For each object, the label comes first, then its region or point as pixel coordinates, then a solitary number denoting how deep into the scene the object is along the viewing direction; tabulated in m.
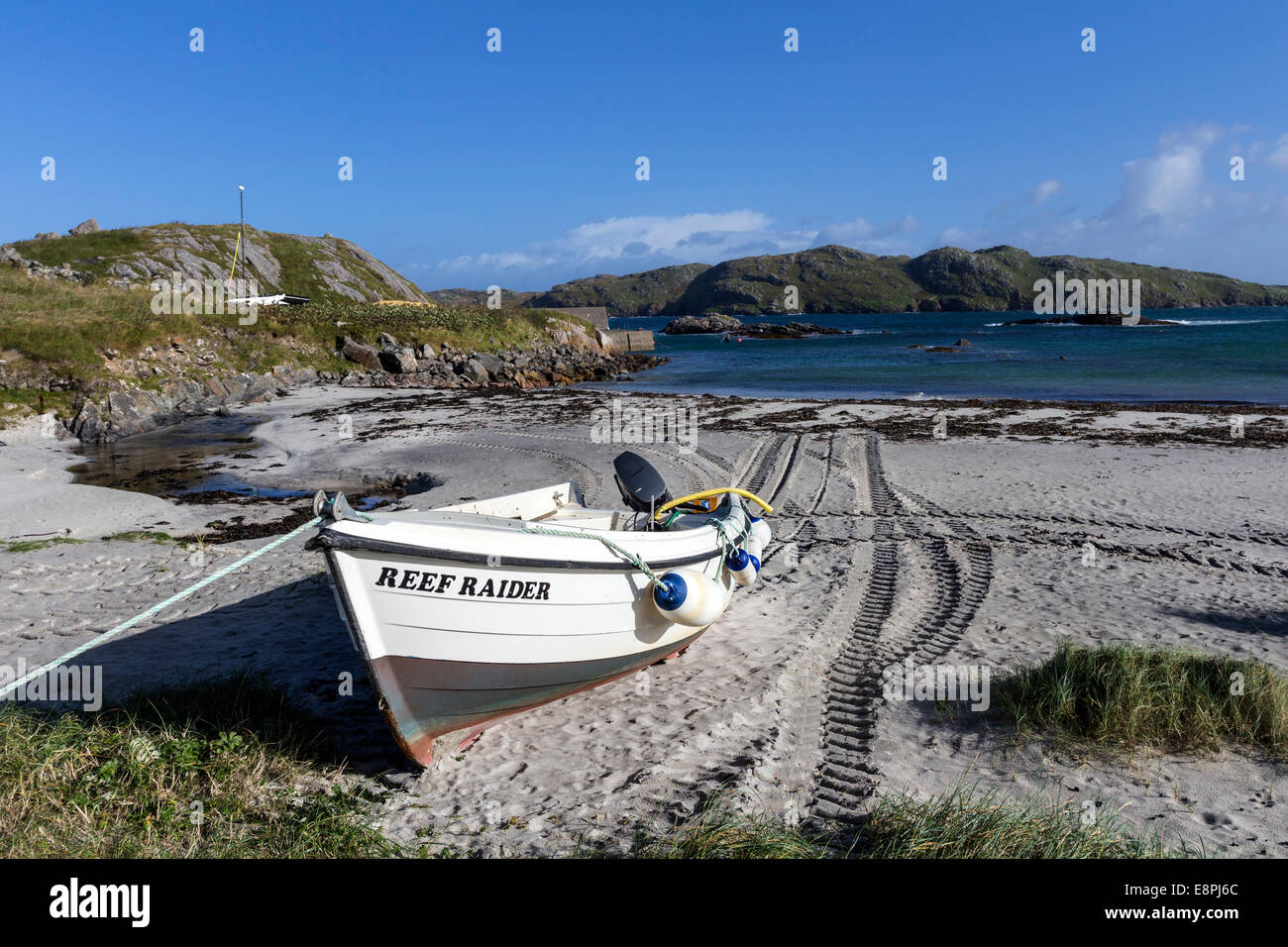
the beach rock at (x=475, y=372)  38.66
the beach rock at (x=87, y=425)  22.88
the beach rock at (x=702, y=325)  122.00
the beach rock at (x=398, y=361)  38.72
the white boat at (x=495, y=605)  5.16
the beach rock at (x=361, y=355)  39.66
